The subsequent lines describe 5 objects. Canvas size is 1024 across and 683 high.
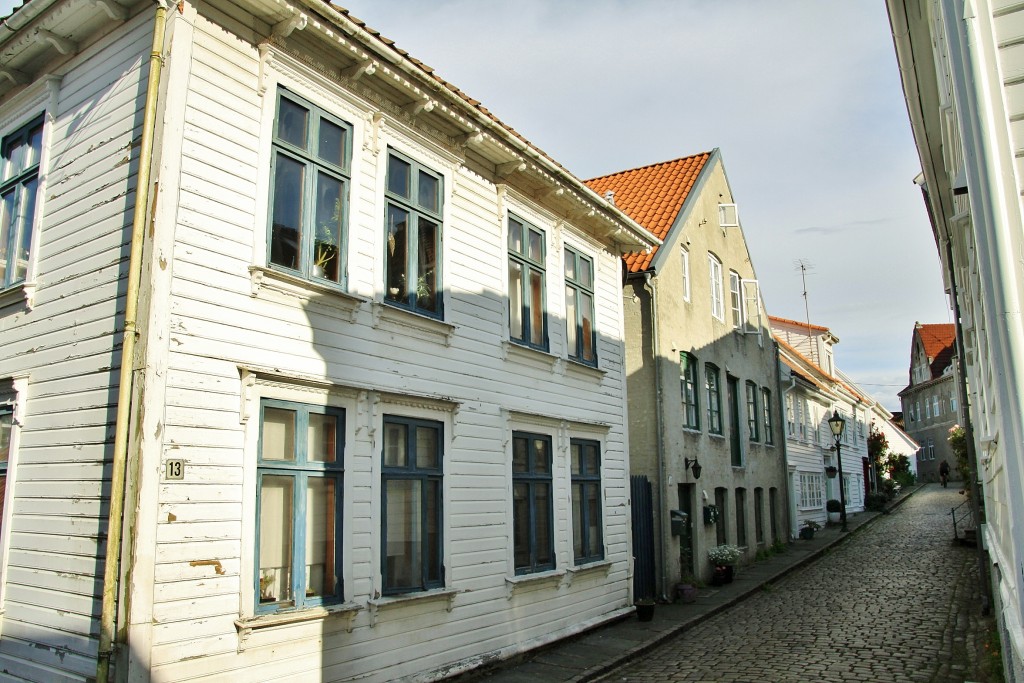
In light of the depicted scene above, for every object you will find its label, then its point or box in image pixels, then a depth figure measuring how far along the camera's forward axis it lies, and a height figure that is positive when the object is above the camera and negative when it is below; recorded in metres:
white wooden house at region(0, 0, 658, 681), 6.52 +1.21
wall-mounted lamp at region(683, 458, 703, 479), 17.39 +0.21
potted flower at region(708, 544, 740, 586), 17.77 -1.96
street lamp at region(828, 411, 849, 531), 26.25 +1.61
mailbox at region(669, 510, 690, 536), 15.98 -0.89
